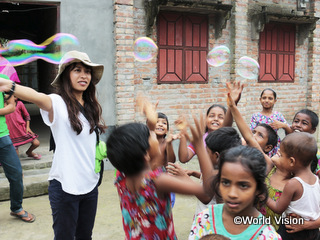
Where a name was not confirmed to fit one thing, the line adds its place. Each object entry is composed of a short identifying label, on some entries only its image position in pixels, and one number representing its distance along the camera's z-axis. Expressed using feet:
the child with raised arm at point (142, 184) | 5.12
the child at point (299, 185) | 6.35
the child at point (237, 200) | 4.60
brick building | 18.56
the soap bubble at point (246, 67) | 12.22
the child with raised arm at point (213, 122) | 8.69
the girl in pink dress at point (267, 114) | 12.24
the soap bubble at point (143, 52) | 16.76
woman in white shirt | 6.70
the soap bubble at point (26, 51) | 9.26
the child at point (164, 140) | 9.03
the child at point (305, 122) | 10.39
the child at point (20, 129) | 15.23
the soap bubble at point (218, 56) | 13.26
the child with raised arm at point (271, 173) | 6.99
